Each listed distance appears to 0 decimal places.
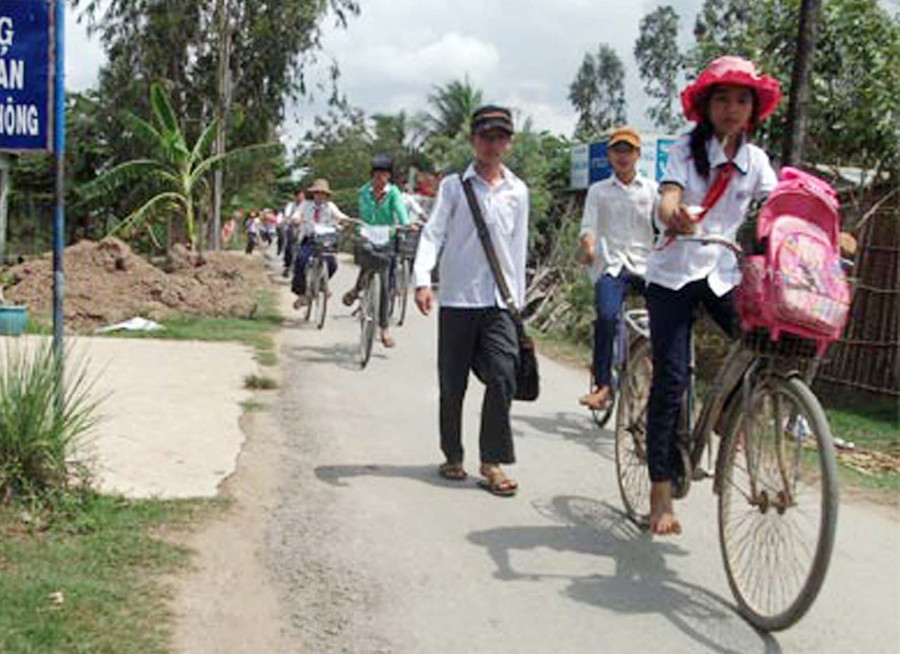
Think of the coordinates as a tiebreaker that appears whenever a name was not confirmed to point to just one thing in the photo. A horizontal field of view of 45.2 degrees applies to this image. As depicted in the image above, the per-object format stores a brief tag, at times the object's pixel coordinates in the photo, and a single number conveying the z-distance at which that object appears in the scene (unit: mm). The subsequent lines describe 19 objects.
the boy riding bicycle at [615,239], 7395
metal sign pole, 4992
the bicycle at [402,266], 11245
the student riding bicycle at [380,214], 10461
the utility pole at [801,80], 9508
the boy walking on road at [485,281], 5812
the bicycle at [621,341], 5758
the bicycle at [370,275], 10039
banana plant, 21016
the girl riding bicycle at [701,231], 4422
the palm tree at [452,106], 45438
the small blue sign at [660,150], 17062
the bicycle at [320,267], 13055
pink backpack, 3730
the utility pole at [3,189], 18312
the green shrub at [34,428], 4668
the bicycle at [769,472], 3689
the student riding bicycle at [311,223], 13242
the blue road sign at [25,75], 4949
